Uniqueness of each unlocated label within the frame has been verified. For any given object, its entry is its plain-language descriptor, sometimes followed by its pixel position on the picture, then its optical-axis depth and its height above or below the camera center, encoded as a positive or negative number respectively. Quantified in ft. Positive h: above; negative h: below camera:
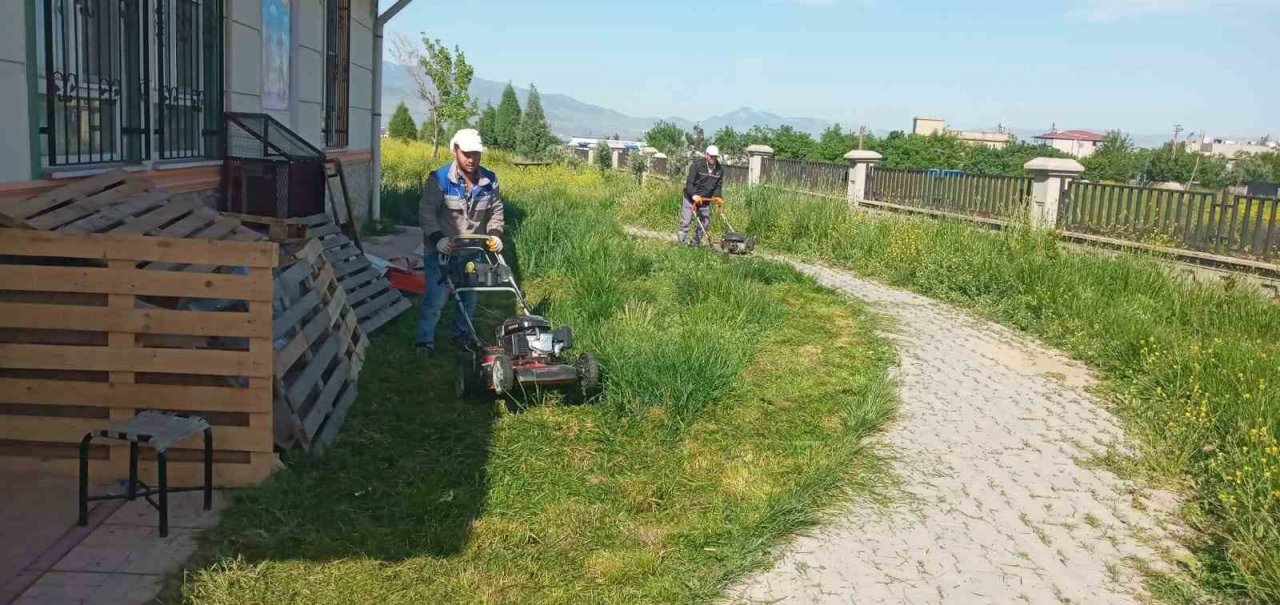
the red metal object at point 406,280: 34.04 -4.15
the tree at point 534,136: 148.15 +3.63
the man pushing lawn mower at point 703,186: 49.01 -0.70
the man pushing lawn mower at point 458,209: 23.91 -1.21
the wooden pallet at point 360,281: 27.89 -3.63
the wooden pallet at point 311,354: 16.96 -3.81
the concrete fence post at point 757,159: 78.82 +1.17
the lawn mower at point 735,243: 47.44 -3.18
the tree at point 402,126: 155.02 +4.18
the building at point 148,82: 18.57 +1.36
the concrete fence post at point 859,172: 68.59 +0.52
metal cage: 28.99 -0.81
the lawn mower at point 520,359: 20.12 -3.97
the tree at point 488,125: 174.50 +5.98
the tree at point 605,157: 117.48 +1.04
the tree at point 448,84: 130.11 +9.18
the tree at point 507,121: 169.17 +6.72
